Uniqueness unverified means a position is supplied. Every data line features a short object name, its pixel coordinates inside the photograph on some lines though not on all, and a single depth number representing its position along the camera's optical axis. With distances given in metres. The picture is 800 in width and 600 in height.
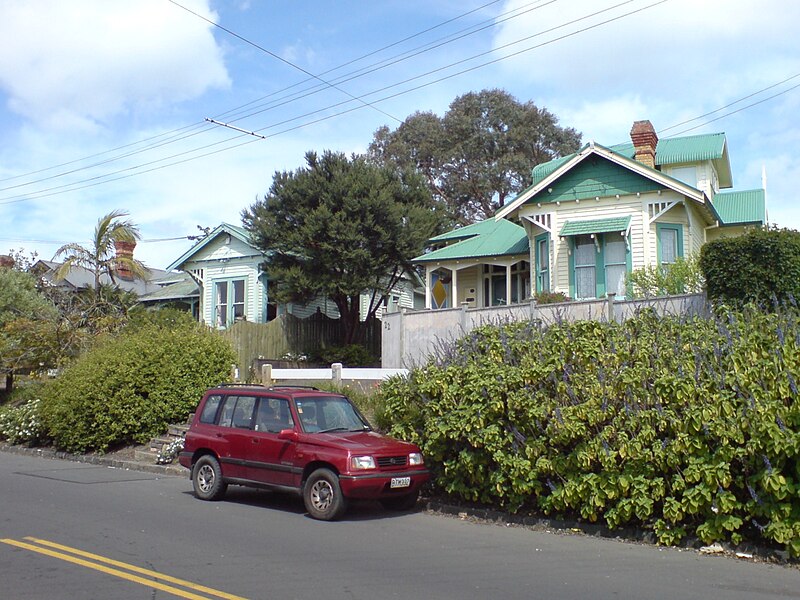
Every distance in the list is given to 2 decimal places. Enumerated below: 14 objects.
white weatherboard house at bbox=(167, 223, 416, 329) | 30.91
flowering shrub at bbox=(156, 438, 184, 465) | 16.80
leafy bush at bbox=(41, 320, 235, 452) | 18.41
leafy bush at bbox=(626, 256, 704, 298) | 15.83
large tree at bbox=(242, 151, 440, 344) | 25.94
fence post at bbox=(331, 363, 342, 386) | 18.30
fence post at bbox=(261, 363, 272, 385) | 20.27
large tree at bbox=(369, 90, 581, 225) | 46.25
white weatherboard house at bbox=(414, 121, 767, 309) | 21.27
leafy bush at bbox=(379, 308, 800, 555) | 8.55
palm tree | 30.00
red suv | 10.49
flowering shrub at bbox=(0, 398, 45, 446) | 20.53
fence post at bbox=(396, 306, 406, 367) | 18.72
